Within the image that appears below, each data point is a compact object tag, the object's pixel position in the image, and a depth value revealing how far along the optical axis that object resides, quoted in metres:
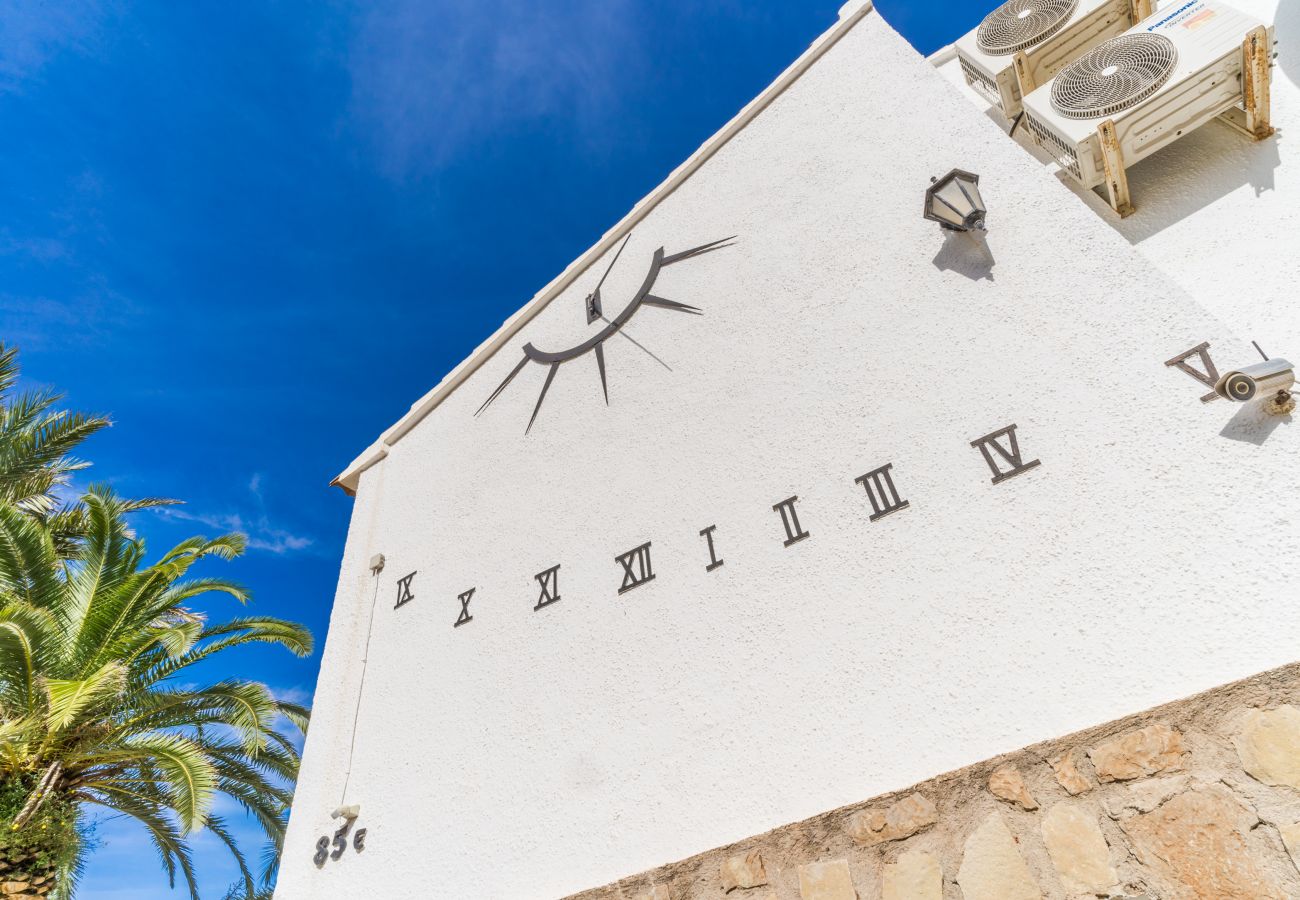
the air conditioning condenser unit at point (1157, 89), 3.18
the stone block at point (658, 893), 2.75
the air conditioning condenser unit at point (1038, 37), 4.05
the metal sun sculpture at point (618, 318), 4.67
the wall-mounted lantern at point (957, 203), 3.14
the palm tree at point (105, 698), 5.35
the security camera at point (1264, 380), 2.23
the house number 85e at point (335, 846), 4.00
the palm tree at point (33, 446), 7.75
